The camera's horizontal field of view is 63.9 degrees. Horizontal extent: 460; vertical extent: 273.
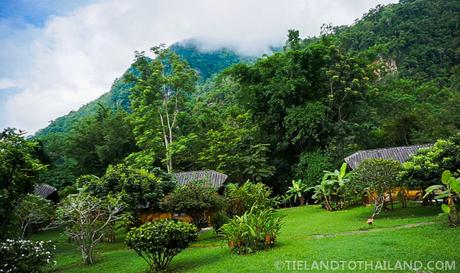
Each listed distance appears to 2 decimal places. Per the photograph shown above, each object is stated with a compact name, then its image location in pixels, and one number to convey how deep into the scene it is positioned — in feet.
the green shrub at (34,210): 51.23
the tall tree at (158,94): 100.89
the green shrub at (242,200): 59.77
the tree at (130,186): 55.26
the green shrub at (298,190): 86.12
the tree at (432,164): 45.44
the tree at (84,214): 43.78
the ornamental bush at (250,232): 38.86
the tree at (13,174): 33.88
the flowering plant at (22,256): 29.66
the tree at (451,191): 36.20
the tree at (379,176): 50.52
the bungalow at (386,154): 76.59
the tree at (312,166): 90.12
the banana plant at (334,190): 67.91
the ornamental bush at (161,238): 32.63
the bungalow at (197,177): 71.36
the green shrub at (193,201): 53.83
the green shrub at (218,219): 52.42
